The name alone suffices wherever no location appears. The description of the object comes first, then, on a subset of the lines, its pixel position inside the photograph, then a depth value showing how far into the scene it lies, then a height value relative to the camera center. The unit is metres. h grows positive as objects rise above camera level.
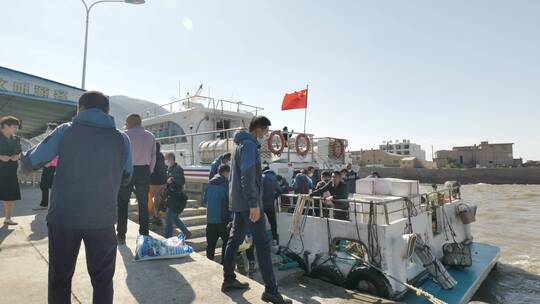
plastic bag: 4.12 -0.99
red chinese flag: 13.45 +2.82
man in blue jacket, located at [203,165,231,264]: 5.82 -0.63
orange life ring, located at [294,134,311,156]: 11.23 +0.87
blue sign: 12.10 +2.92
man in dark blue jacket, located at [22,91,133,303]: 2.14 -0.18
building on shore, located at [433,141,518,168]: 44.30 +2.69
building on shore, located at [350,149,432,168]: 58.99 +2.76
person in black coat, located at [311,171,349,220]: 7.33 -0.37
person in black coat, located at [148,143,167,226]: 6.24 -0.64
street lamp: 14.52 +5.56
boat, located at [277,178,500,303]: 5.61 -1.39
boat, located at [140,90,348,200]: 10.44 +0.95
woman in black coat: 5.14 +0.04
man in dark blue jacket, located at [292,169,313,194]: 8.27 -0.30
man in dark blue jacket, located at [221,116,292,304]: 3.30 -0.35
